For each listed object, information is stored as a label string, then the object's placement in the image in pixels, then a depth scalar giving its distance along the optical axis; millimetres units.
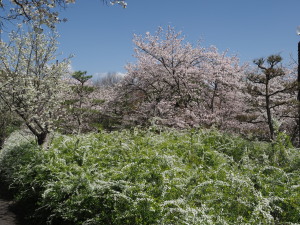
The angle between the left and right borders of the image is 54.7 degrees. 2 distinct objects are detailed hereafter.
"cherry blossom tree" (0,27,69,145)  9781
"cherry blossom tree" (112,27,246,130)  17188
